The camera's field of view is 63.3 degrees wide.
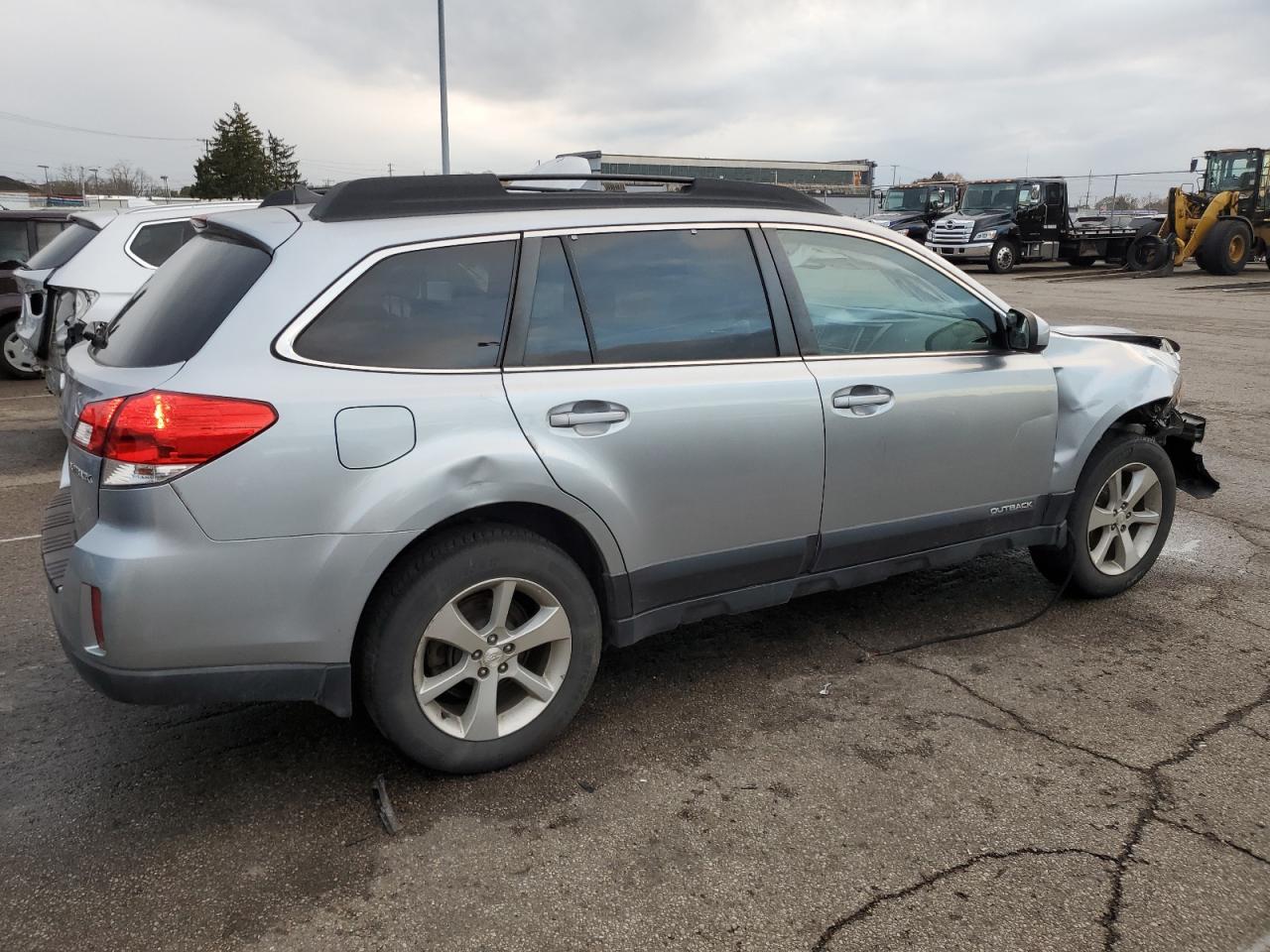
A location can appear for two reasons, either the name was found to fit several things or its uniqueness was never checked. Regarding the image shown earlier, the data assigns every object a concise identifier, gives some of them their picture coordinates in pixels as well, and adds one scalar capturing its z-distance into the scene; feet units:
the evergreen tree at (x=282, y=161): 223.30
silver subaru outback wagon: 8.95
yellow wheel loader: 88.12
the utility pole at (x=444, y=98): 67.31
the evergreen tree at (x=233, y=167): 183.42
